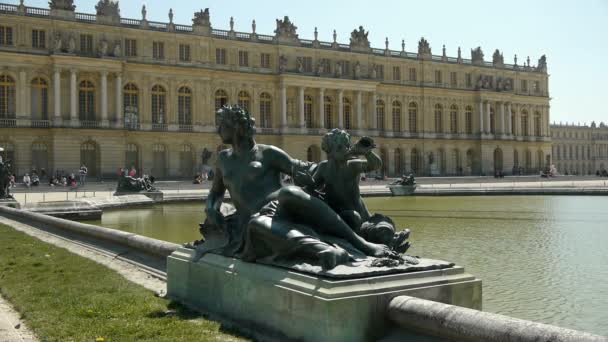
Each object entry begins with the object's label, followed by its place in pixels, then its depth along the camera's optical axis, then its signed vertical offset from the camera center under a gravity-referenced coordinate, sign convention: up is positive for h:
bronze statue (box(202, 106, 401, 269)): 4.75 -0.37
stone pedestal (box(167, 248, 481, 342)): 4.00 -0.96
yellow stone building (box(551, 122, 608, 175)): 119.62 +3.10
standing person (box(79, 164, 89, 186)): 42.75 -0.31
